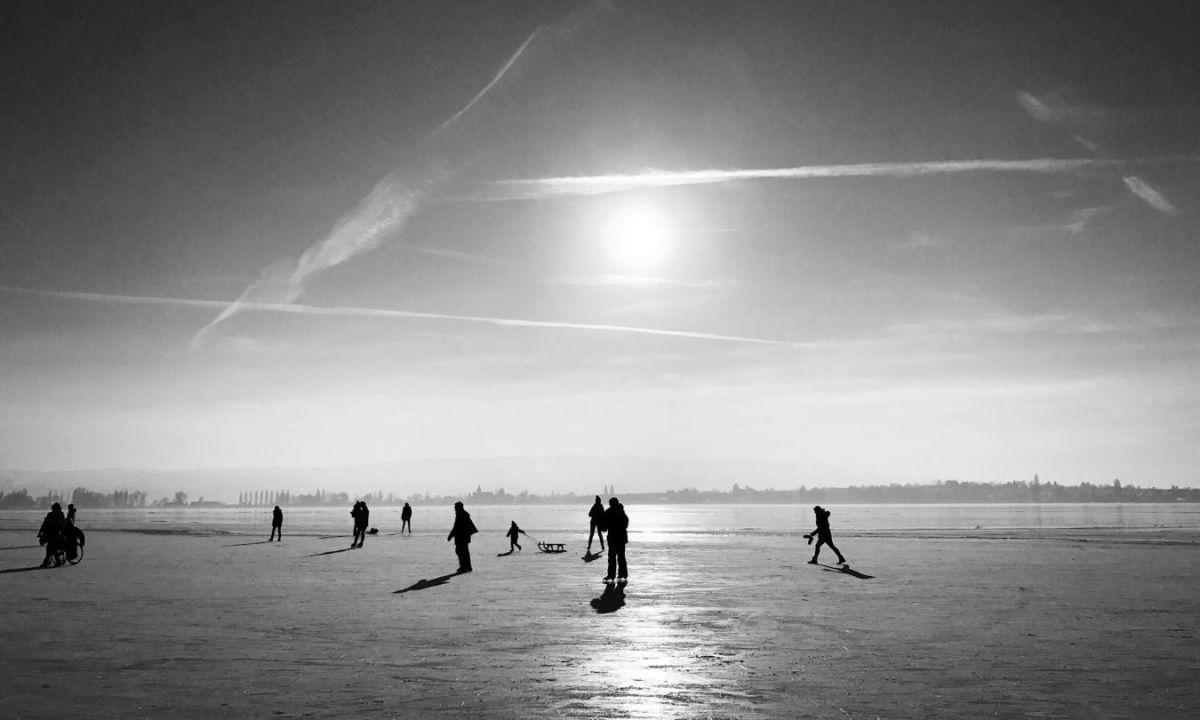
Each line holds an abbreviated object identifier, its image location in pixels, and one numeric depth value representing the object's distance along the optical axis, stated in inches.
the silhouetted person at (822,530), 979.9
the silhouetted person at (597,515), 1104.6
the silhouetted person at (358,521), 1363.2
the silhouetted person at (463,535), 903.1
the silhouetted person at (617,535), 774.5
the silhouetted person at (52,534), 961.5
